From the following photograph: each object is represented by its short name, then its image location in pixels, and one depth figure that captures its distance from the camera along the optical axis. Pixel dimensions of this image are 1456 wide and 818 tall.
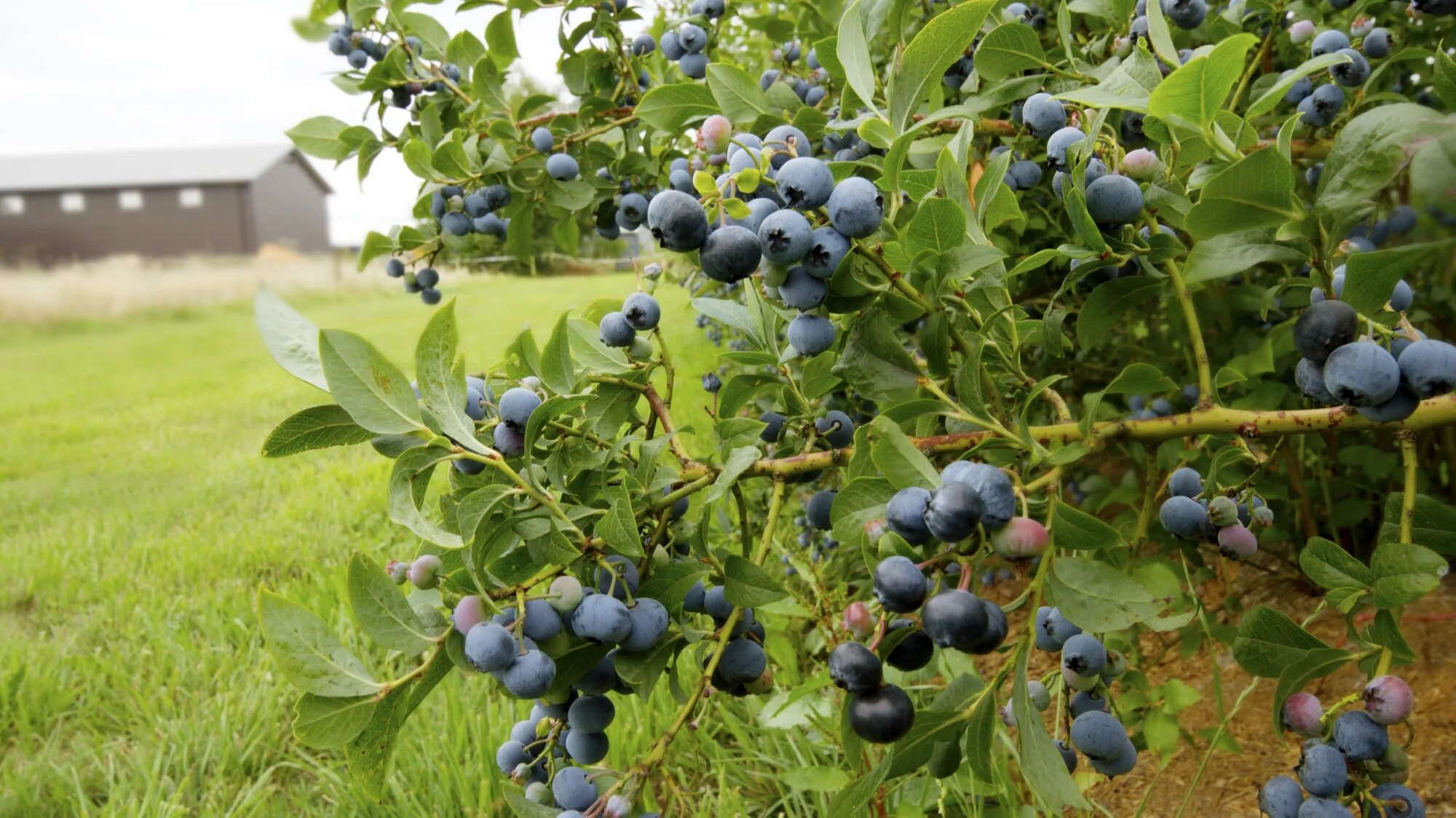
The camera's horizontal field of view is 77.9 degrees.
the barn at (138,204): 18.50
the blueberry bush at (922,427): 0.61
